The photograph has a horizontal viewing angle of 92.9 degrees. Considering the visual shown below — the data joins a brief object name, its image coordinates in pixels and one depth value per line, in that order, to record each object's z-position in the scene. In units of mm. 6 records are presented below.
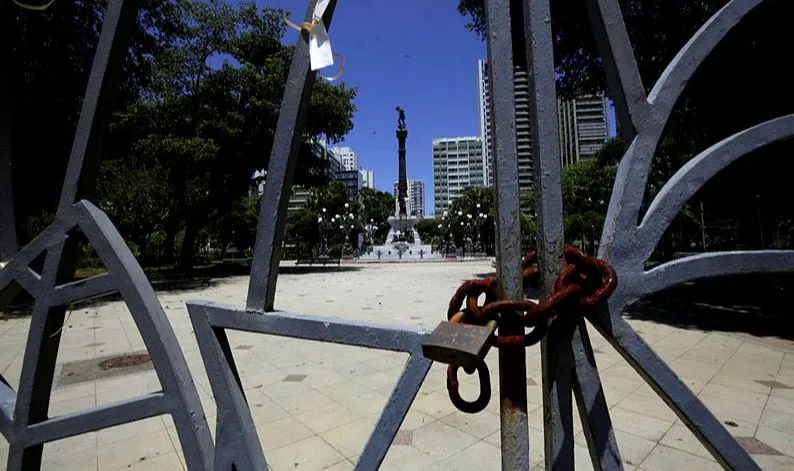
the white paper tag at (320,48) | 1097
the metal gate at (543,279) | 926
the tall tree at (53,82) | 7867
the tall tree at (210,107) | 16391
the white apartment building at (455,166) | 152000
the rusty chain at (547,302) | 869
